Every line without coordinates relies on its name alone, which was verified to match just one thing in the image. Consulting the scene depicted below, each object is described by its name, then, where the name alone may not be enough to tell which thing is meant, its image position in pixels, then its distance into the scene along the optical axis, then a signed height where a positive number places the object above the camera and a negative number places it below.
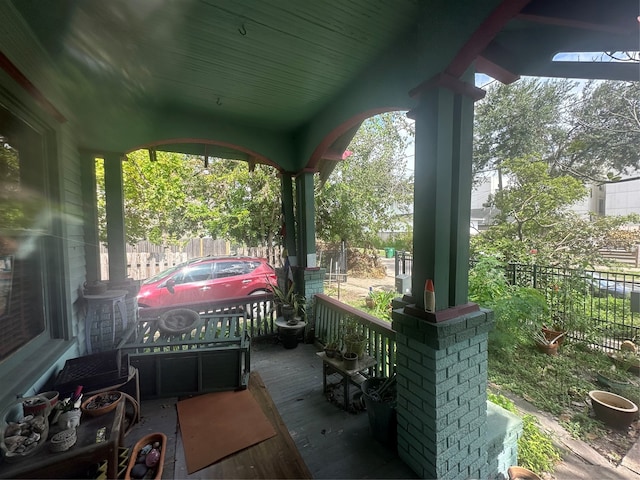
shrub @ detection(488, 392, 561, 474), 2.21 -1.89
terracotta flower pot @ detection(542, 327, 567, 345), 4.19 -1.66
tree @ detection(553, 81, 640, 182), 6.28 +2.22
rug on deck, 1.93 -1.59
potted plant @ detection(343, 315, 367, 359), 2.52 -1.07
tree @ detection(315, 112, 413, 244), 9.57 +1.52
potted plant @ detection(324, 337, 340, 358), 2.61 -1.18
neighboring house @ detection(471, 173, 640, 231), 7.66 +0.90
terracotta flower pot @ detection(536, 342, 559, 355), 4.05 -1.80
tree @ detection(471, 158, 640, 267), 5.49 +0.09
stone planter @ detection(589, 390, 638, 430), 2.64 -1.81
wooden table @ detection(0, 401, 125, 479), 1.30 -1.18
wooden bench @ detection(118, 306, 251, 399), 2.51 -1.27
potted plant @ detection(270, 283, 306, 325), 3.81 -1.06
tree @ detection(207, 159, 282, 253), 8.75 +0.93
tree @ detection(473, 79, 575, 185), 7.39 +3.07
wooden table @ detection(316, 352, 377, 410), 2.40 -1.26
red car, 5.09 -1.02
